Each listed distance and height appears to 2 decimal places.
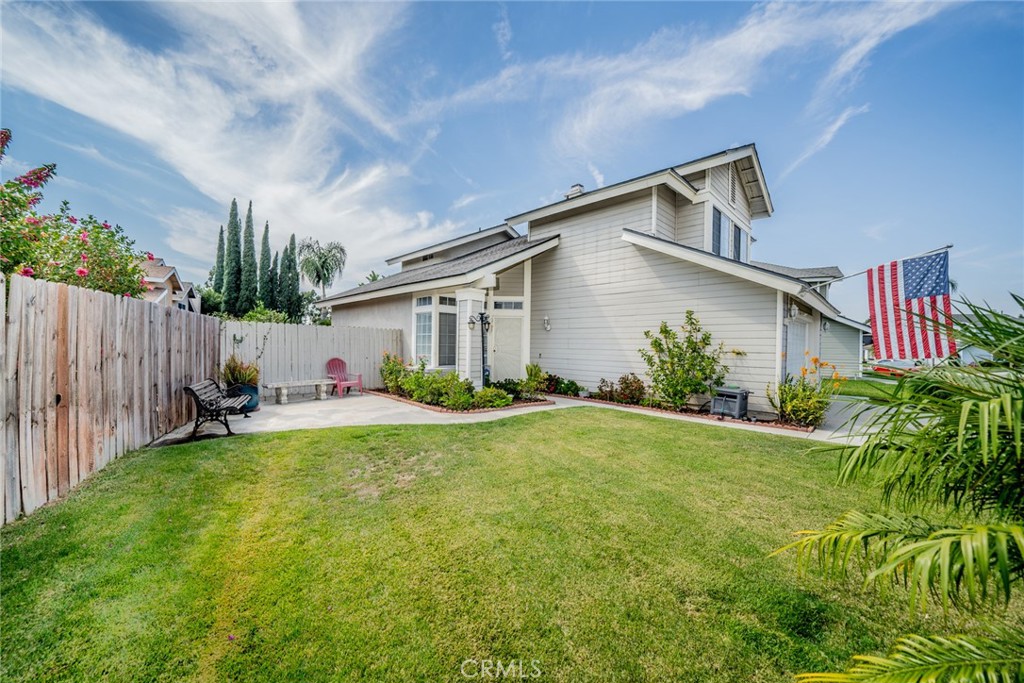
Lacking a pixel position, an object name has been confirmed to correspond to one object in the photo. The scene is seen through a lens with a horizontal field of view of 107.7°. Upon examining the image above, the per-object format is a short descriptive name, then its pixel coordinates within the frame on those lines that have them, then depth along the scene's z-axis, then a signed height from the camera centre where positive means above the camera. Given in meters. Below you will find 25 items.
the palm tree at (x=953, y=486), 0.95 -0.49
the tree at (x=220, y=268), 32.06 +6.05
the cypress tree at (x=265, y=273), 32.50 +5.78
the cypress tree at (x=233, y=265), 30.55 +6.12
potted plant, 8.52 -0.91
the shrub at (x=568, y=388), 11.23 -1.45
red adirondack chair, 10.95 -1.16
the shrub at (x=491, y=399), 8.96 -1.42
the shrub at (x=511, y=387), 10.44 -1.32
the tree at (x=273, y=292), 32.94 +4.18
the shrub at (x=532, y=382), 10.16 -1.13
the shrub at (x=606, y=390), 10.36 -1.40
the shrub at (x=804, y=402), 7.38 -1.20
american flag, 6.43 +0.86
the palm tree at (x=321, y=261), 38.59 +8.15
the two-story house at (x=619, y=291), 8.54 +1.38
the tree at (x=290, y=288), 33.78 +4.62
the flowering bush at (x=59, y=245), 4.86 +1.42
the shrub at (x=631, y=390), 9.82 -1.31
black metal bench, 5.80 -1.10
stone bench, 9.67 -1.29
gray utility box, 8.14 -1.36
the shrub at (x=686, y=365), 8.70 -0.58
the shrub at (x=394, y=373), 11.02 -1.00
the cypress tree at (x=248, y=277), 30.73 +5.23
